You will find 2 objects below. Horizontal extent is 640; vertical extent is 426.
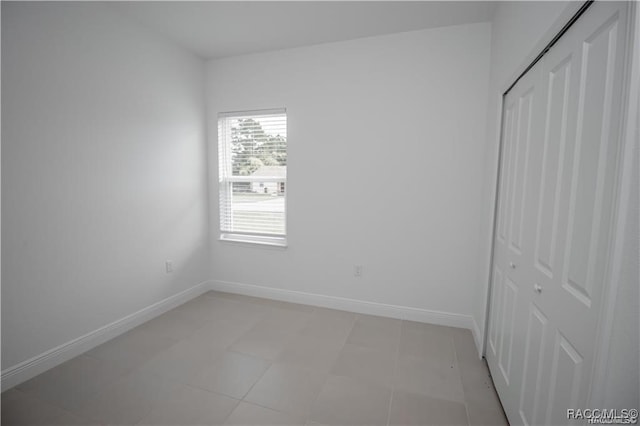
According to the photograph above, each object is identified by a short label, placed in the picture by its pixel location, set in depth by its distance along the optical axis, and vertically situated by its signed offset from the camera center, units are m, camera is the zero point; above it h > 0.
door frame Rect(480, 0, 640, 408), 0.76 +0.02
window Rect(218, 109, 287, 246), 3.32 +0.17
